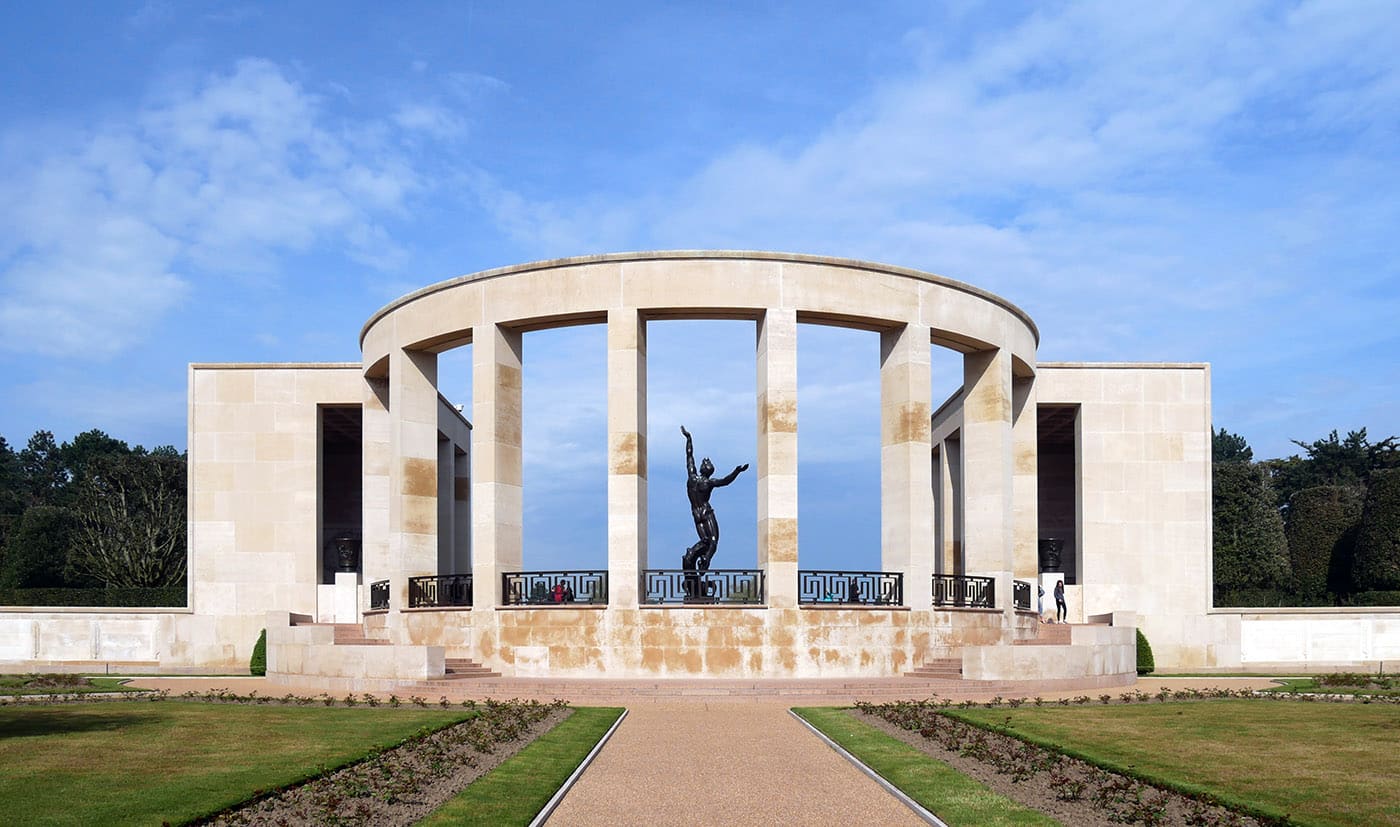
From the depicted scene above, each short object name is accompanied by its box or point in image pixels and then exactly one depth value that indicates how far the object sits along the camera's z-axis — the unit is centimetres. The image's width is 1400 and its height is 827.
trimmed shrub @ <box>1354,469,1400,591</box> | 4653
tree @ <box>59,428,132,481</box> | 8325
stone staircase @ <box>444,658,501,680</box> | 2647
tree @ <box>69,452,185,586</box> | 4991
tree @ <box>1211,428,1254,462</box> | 9106
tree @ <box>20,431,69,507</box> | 8684
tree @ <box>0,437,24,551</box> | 6844
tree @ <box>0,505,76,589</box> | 5203
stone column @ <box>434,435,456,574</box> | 4194
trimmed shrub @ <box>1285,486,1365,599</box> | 5519
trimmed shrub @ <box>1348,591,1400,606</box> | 4344
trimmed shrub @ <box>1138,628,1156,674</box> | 3600
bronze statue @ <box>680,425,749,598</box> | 3005
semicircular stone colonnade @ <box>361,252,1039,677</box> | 2739
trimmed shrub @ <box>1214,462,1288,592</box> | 5609
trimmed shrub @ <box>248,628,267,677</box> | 3394
